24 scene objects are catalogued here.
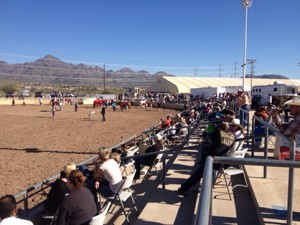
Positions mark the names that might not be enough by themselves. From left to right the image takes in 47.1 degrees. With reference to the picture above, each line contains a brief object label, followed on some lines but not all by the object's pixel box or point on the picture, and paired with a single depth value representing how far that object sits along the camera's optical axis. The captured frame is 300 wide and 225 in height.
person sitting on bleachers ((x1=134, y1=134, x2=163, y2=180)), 8.51
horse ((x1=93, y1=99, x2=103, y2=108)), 53.16
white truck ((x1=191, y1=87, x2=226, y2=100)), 51.74
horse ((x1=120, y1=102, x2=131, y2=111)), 47.81
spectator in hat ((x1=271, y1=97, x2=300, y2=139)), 4.21
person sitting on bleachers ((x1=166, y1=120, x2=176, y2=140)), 14.14
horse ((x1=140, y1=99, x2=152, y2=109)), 53.91
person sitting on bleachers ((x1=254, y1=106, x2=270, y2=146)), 9.02
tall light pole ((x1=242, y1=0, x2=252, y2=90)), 27.47
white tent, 84.96
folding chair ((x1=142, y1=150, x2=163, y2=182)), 8.36
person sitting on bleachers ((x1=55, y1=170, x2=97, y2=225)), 4.16
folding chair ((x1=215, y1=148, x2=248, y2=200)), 5.62
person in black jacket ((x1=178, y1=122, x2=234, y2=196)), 5.77
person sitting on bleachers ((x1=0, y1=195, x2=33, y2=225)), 3.66
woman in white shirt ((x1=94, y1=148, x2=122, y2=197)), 6.00
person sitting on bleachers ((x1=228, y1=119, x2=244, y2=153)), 6.96
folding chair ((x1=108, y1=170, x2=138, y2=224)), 5.62
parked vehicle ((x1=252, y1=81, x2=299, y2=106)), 37.09
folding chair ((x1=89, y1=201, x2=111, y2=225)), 4.11
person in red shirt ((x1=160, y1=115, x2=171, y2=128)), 16.83
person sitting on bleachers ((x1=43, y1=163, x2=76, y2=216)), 5.50
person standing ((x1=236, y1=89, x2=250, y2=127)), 13.01
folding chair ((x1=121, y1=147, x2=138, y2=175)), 8.68
